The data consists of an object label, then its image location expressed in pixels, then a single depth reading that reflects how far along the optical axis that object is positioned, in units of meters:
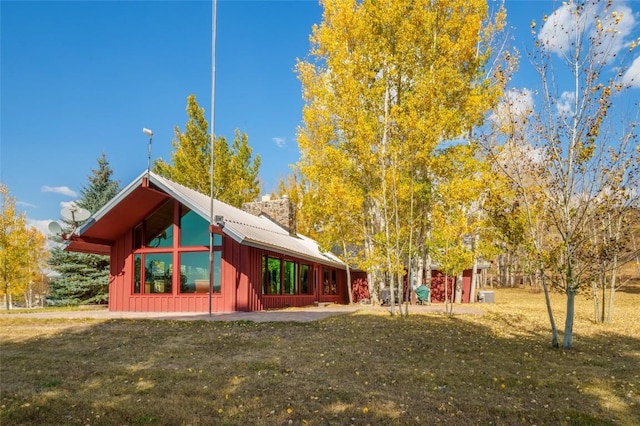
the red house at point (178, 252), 13.77
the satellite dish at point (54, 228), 13.46
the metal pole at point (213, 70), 12.59
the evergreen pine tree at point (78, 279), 21.83
